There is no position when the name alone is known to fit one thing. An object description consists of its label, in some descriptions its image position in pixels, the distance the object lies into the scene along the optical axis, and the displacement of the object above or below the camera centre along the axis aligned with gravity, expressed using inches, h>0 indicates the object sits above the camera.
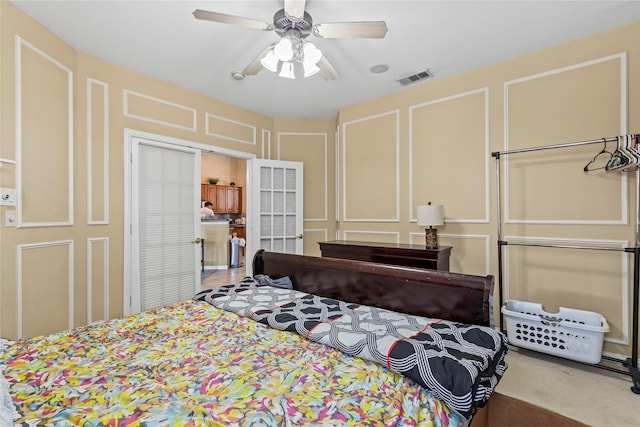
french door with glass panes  168.9 +4.0
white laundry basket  90.6 -36.3
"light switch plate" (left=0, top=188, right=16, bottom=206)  83.8 +4.9
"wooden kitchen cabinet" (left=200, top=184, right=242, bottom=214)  312.5 +17.9
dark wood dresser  112.2 -15.6
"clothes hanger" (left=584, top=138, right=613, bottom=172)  97.4 +18.2
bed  37.5 -23.4
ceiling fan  76.0 +47.8
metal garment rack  84.7 -25.2
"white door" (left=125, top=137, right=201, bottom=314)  126.8 -4.4
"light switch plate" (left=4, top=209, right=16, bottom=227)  85.4 -1.0
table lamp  122.0 -2.0
